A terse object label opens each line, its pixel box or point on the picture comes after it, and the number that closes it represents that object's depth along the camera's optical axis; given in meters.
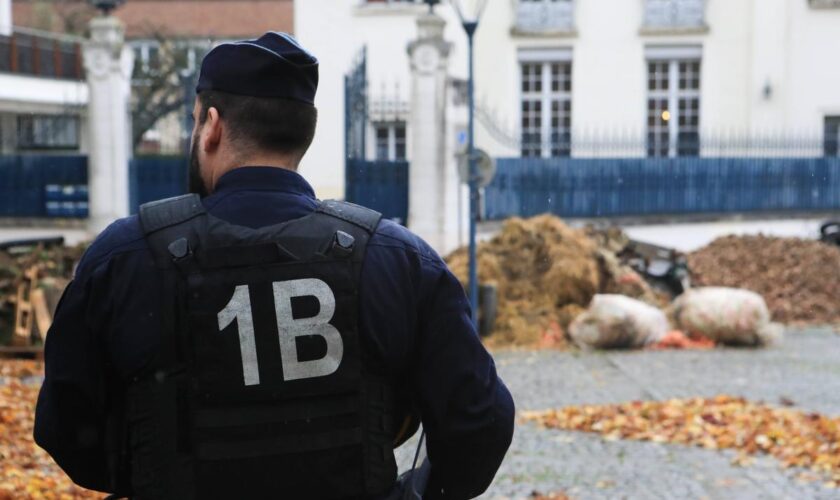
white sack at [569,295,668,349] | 14.55
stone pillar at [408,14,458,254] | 19.11
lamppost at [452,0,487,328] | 14.45
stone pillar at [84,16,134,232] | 20.61
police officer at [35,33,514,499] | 2.57
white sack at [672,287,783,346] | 14.76
